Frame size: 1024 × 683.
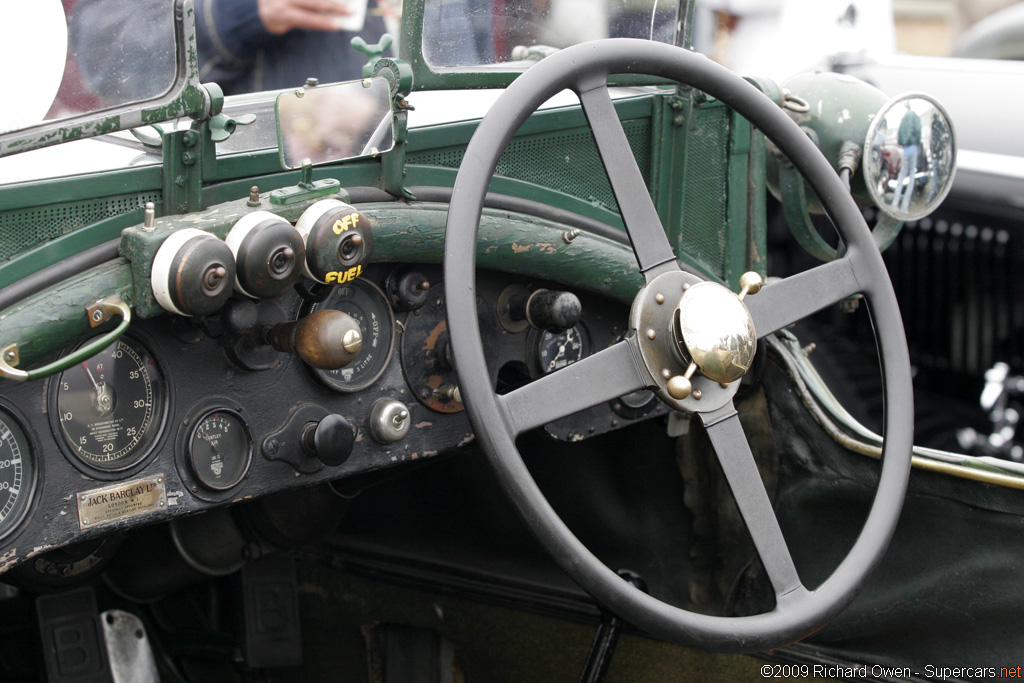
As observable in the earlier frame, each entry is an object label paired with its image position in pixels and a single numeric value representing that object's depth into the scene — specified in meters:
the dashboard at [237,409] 1.45
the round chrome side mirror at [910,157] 2.21
